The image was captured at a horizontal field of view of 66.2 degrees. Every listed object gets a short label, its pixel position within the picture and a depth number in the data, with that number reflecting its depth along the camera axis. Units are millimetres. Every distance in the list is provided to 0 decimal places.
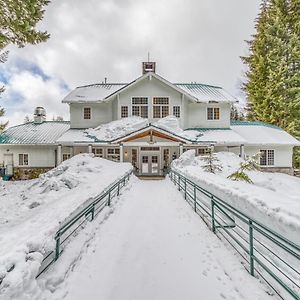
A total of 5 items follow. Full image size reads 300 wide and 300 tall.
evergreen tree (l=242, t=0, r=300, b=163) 26389
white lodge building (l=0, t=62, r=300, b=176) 21562
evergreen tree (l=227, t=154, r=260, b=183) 10164
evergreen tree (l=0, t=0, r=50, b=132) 8695
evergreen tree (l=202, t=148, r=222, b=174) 13639
